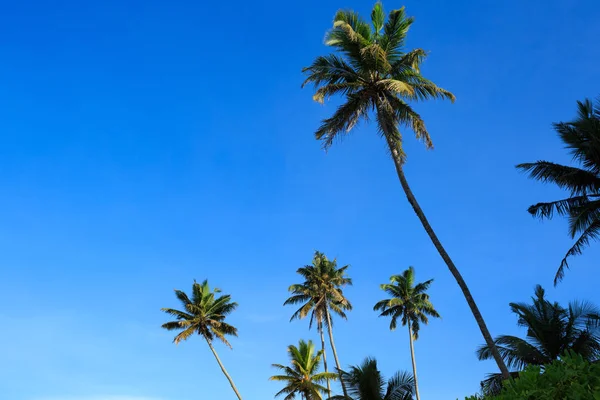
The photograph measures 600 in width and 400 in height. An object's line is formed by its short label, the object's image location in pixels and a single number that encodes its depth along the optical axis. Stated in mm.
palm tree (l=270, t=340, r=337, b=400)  39625
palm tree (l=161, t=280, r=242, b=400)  45500
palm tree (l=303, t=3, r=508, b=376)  21078
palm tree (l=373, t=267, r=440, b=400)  45875
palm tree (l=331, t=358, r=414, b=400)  22922
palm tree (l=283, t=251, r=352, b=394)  44438
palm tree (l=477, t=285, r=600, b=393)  20562
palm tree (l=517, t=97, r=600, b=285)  18109
